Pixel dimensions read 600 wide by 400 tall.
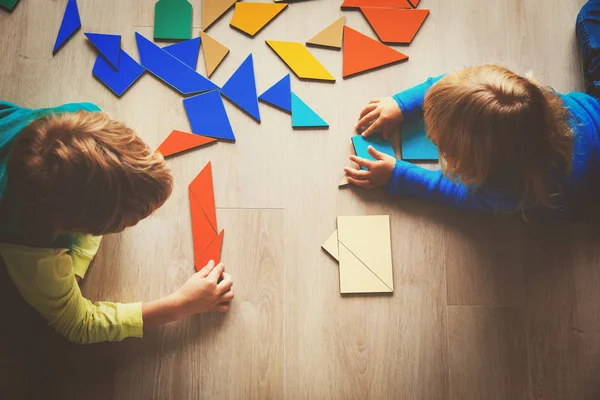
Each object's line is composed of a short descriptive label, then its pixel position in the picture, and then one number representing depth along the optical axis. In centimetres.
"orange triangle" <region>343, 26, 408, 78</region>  113
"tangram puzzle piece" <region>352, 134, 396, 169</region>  109
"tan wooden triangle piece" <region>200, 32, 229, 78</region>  112
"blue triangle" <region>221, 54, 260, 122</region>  111
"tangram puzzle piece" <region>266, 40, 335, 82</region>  112
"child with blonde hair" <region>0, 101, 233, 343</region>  72
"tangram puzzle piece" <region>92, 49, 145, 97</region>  111
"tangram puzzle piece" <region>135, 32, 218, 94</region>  111
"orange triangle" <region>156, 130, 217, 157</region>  108
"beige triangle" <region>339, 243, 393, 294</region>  104
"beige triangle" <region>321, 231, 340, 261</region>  105
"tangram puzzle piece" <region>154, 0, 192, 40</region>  113
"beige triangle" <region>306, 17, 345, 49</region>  114
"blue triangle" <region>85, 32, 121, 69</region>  112
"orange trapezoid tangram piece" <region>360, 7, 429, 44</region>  115
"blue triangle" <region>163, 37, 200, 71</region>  112
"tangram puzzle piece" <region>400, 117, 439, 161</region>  109
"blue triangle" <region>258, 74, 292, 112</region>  111
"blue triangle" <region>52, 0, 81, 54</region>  112
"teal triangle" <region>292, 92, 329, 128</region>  110
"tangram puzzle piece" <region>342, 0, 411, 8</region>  115
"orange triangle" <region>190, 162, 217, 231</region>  107
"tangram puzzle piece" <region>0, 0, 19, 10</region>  114
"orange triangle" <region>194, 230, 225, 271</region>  105
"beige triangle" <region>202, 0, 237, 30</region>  114
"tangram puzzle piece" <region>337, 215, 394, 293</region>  105
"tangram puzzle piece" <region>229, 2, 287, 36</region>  114
